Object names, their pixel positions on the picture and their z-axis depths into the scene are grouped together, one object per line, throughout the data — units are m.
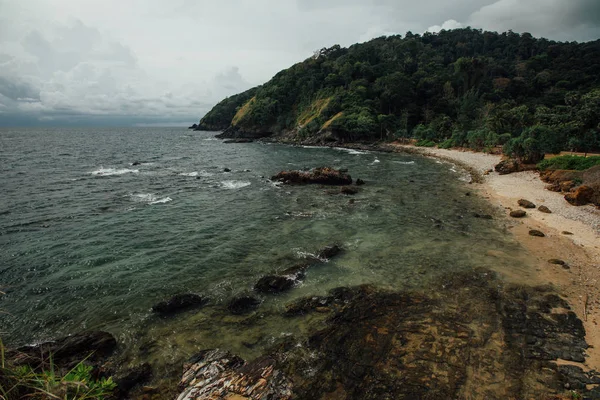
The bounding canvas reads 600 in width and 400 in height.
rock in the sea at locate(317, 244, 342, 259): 19.64
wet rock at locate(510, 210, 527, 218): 25.77
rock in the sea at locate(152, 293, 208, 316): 14.17
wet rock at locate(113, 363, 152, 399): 9.88
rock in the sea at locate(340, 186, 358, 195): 36.32
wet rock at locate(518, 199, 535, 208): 27.98
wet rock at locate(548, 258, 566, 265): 17.48
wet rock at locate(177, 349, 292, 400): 8.74
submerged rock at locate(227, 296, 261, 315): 14.19
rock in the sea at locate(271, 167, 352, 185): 41.41
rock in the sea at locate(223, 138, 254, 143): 120.44
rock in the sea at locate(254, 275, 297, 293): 15.78
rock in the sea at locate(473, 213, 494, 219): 26.08
